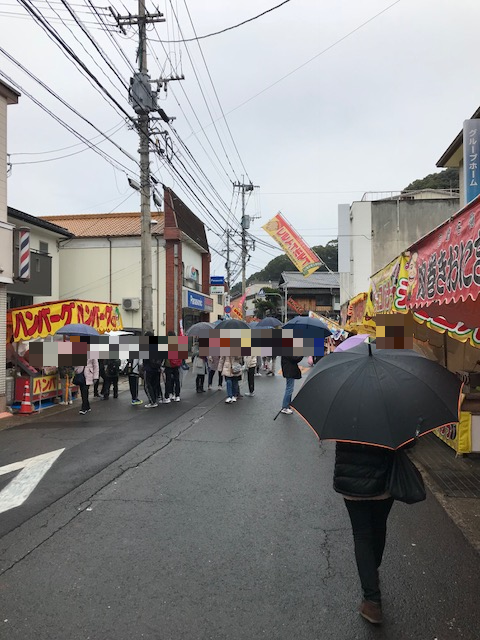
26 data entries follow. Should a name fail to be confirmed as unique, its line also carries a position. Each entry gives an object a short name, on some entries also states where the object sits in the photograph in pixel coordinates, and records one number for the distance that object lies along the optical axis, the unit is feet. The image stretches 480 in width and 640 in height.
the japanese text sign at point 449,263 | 10.02
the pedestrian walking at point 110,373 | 39.76
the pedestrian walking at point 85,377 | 32.35
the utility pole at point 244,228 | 117.60
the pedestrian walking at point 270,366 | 60.64
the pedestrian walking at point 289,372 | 31.01
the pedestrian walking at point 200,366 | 42.45
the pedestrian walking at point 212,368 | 43.27
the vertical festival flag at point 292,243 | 72.59
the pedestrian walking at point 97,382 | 40.24
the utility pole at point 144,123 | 43.11
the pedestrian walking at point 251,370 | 40.68
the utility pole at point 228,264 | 116.37
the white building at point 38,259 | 56.02
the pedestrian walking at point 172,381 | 36.99
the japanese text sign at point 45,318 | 34.35
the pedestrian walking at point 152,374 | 35.04
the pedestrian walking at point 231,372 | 36.22
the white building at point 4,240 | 32.96
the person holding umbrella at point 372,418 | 8.56
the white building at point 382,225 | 92.53
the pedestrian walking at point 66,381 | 36.60
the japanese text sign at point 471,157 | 30.17
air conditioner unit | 84.58
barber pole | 34.12
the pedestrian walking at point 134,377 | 37.11
